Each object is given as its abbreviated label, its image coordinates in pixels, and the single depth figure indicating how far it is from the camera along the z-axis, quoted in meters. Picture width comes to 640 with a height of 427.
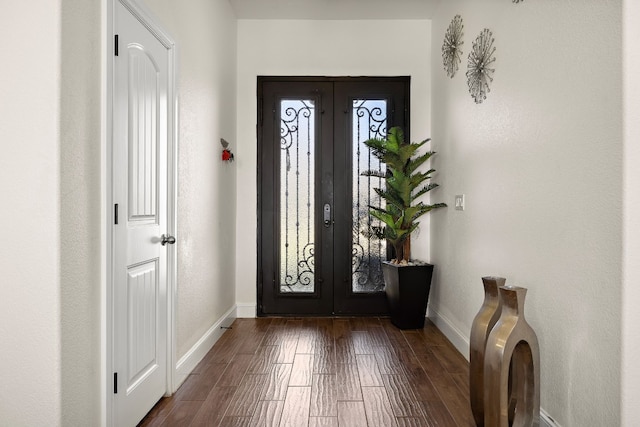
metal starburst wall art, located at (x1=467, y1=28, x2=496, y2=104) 2.94
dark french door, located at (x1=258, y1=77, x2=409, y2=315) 4.62
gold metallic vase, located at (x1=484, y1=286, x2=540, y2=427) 1.92
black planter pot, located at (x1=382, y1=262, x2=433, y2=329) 4.06
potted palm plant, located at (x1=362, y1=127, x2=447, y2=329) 4.09
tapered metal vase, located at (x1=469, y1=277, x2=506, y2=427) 2.16
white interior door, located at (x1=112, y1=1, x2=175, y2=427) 2.05
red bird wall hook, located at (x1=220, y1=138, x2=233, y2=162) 3.98
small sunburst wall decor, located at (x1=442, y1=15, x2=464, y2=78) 3.68
